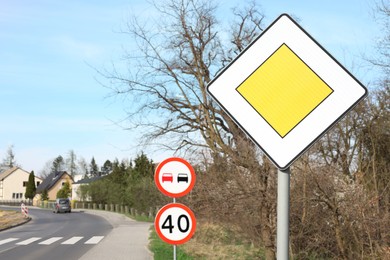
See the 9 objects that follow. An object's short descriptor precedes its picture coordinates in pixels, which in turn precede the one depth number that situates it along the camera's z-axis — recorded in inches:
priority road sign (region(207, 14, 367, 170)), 68.6
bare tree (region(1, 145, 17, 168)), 4491.6
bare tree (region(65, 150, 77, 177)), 4748.0
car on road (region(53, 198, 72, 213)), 2256.4
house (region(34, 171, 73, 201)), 4243.6
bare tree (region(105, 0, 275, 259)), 599.2
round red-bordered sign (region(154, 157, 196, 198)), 270.5
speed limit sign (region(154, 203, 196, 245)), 256.7
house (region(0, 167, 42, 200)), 4471.0
